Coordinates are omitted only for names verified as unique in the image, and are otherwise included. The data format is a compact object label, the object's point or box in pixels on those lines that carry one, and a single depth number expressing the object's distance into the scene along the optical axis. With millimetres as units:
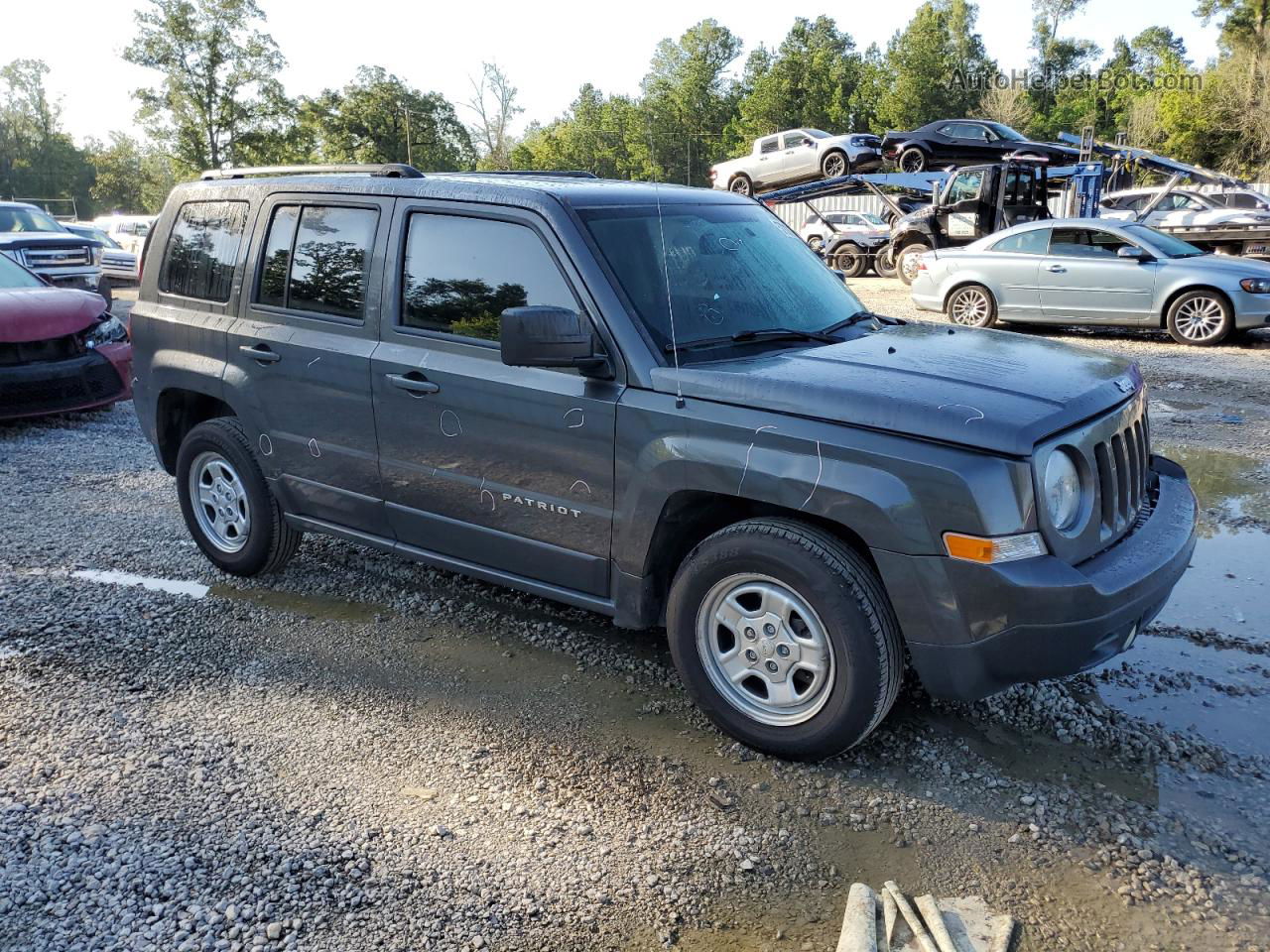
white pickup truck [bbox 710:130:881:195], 24047
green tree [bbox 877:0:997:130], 61031
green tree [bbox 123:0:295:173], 54062
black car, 22359
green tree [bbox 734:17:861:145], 64750
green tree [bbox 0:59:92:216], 80062
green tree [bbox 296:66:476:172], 56875
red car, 8289
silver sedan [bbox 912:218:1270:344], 11633
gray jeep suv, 3018
